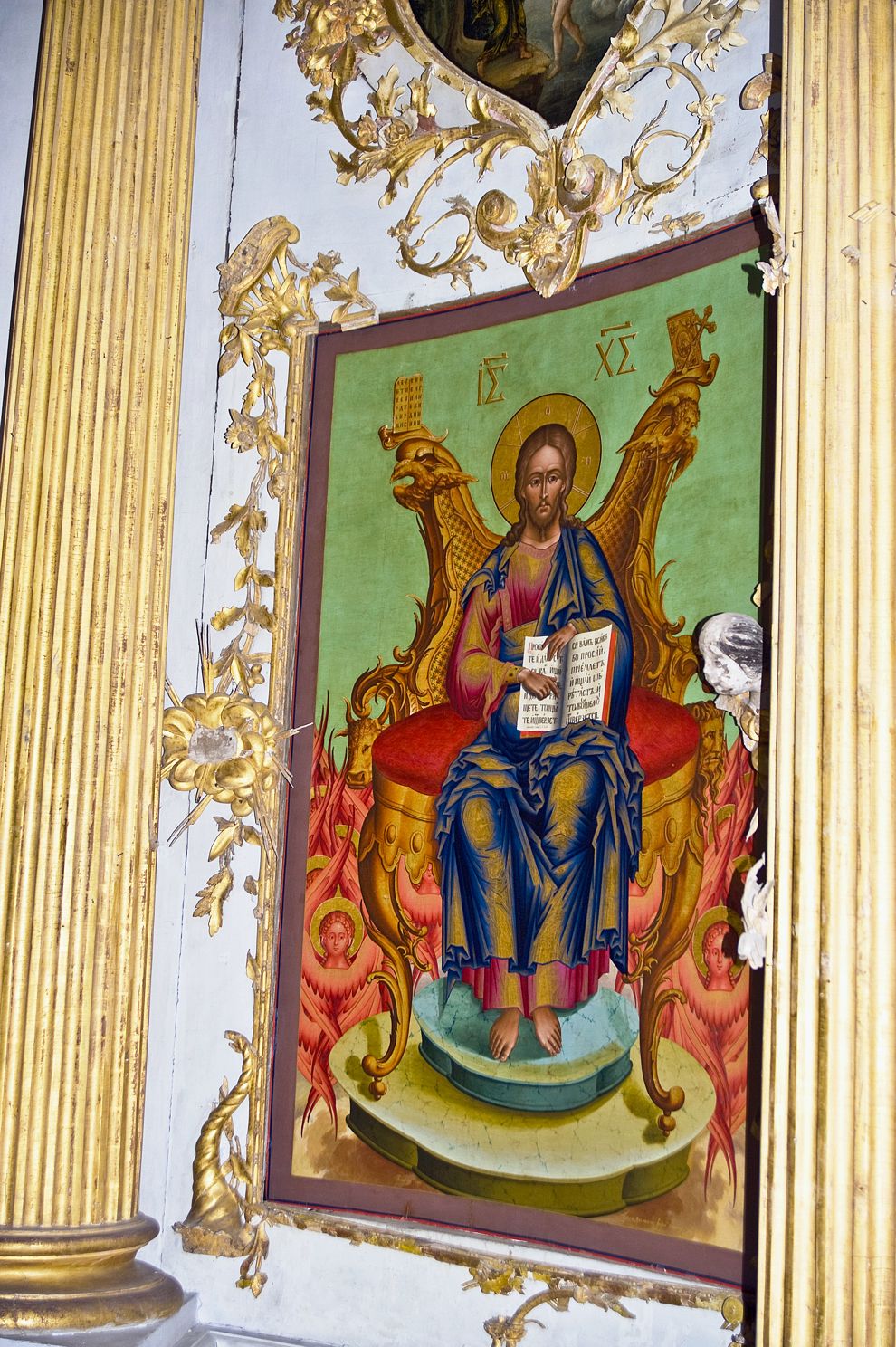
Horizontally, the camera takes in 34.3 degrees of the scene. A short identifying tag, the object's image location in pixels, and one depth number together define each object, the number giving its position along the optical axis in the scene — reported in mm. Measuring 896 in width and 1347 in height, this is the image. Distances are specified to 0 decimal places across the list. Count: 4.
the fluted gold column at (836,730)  2877
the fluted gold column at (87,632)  4133
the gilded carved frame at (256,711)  4266
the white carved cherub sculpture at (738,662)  3588
